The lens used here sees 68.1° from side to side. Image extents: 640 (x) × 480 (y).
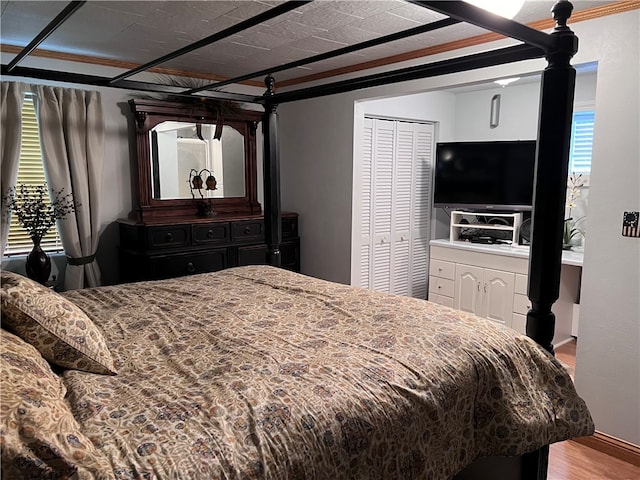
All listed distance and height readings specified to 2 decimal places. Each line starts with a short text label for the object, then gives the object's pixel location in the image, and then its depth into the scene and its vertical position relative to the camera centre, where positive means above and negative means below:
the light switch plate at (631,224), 2.34 -0.20
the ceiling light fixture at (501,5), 1.60 +0.60
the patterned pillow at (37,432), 0.83 -0.48
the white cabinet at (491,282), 3.97 -0.88
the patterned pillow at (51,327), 1.33 -0.42
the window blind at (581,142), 4.17 +0.37
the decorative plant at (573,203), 4.14 -0.17
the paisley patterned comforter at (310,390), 1.08 -0.56
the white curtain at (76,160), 3.43 +0.16
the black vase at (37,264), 3.22 -0.56
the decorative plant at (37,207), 3.29 -0.18
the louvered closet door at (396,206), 4.61 -0.24
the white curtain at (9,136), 3.26 +0.31
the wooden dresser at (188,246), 3.61 -0.52
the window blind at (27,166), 3.44 +0.11
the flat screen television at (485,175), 4.24 +0.08
